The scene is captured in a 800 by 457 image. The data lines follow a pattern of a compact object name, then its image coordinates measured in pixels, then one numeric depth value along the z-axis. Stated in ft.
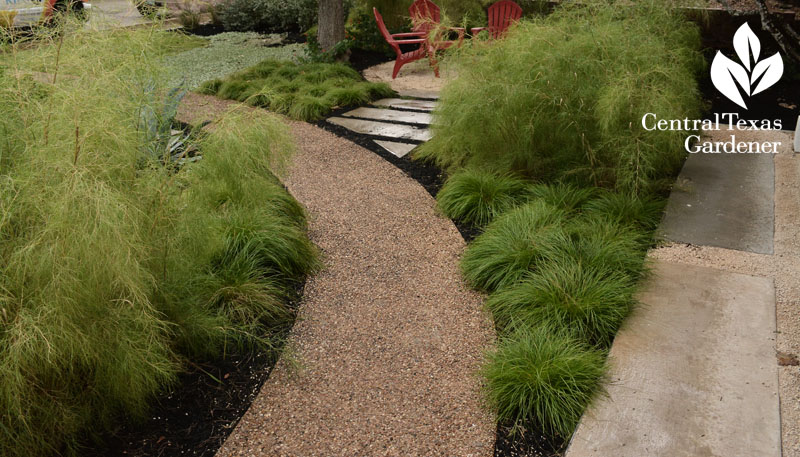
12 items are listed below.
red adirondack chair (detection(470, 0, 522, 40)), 25.60
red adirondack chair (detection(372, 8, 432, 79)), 25.02
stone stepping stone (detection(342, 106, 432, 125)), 20.25
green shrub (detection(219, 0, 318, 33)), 37.04
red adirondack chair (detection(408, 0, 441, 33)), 25.57
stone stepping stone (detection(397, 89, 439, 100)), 23.25
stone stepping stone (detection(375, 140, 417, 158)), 17.83
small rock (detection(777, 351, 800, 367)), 9.07
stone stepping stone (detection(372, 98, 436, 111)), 21.52
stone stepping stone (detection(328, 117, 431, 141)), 18.93
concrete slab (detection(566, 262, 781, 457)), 7.80
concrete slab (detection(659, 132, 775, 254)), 12.61
